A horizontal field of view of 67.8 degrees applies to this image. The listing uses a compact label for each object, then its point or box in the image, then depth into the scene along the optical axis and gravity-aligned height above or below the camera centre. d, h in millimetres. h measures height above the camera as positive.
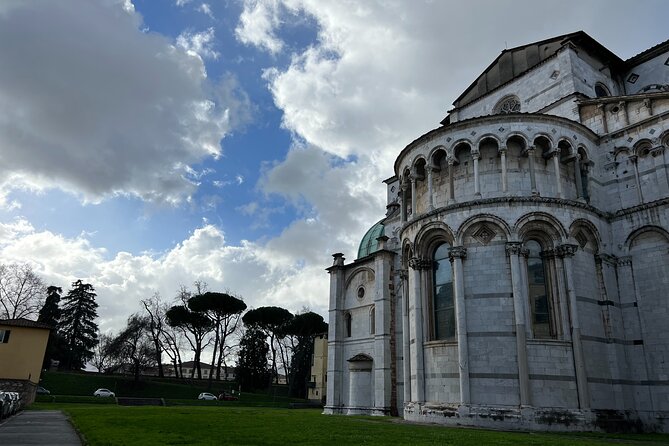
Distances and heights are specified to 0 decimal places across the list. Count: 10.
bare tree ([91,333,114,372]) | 70388 +2960
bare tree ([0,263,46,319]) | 48500 +6872
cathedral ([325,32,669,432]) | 17562 +4830
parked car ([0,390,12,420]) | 18141 -1033
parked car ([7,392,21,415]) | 21275 -1098
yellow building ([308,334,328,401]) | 59434 +2384
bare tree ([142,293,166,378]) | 57469 +5878
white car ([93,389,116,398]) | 46197 -1142
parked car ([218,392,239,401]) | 50844 -1142
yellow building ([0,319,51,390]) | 33312 +1809
